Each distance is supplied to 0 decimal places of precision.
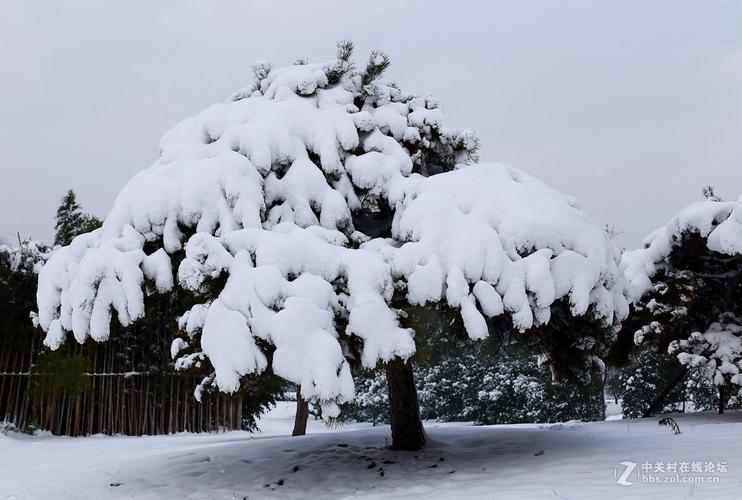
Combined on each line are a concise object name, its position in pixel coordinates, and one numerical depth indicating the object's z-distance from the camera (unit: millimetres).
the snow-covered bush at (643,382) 16094
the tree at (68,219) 17203
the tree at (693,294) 8898
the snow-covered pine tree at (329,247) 5012
